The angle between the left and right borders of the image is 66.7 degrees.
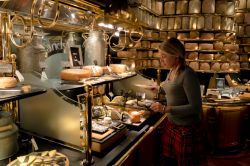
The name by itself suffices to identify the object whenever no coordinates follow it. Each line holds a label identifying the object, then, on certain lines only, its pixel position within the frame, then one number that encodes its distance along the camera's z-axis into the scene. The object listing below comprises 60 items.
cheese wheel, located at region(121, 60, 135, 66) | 3.13
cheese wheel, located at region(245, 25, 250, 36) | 5.24
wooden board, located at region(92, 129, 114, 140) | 1.54
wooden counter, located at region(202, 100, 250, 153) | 3.41
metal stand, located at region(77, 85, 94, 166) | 1.29
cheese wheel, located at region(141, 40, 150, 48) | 4.08
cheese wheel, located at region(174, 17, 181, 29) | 4.69
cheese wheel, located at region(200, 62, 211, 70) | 4.53
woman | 1.76
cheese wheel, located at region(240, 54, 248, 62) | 5.31
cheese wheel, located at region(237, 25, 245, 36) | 5.28
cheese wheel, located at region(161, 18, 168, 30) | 4.78
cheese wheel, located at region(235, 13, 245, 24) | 5.24
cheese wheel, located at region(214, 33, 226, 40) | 4.47
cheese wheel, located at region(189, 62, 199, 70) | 4.61
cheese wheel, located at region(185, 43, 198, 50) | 4.58
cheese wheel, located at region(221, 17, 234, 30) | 4.48
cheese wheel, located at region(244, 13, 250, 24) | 5.16
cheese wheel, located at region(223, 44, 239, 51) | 4.48
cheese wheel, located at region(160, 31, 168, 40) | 4.77
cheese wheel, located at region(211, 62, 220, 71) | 4.48
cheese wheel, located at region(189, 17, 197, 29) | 4.53
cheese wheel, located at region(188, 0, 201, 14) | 4.50
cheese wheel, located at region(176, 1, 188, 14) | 4.61
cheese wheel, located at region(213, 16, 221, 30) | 4.44
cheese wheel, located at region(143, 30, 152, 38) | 4.01
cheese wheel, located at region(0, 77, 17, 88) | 1.15
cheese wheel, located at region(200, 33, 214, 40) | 4.50
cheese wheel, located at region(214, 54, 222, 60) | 4.50
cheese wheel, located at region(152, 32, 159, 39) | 4.51
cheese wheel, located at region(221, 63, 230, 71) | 4.50
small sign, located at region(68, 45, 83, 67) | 1.91
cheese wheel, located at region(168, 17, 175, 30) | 4.74
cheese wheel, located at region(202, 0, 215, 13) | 4.43
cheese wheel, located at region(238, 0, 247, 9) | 5.17
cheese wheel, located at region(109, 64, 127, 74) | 2.24
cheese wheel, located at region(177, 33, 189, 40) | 4.68
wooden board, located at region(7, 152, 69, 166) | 1.18
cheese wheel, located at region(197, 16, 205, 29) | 4.48
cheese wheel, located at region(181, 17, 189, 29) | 4.63
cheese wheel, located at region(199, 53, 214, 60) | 4.52
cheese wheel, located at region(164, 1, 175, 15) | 4.72
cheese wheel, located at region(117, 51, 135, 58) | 3.13
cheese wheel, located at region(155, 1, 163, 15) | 4.63
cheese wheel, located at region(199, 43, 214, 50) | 4.49
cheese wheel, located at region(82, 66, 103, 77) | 1.83
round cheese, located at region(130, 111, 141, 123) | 2.06
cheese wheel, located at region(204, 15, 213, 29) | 4.44
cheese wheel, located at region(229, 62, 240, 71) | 4.65
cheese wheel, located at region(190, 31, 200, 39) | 4.55
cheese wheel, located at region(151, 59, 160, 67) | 4.57
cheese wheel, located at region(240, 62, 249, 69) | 5.30
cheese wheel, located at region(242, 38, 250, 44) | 5.29
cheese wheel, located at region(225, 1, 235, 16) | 4.46
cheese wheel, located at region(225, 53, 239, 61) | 4.55
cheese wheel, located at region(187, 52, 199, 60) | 4.60
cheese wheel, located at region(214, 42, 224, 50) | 4.44
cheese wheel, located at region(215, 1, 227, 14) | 4.44
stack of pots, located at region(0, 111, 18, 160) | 1.27
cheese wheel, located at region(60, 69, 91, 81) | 1.62
